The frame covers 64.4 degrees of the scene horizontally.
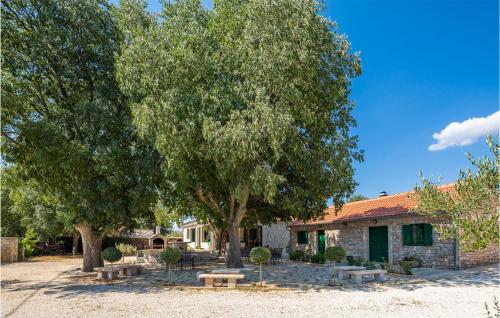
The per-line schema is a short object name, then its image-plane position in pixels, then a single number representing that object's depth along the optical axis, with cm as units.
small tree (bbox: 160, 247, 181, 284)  1609
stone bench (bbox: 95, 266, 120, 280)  1698
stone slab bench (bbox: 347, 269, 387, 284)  1499
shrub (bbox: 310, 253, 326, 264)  2302
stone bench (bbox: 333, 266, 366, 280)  1566
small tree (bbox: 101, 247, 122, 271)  1683
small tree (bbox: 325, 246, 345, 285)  1633
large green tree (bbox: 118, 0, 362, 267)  1443
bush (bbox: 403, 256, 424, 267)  1925
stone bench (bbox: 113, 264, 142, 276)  1833
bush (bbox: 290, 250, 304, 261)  2544
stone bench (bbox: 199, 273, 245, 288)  1430
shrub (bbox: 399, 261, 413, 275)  1692
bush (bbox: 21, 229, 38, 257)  3311
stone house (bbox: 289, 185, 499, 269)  1877
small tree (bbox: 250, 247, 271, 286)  1498
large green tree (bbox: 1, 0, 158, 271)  1652
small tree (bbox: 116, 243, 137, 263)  2205
